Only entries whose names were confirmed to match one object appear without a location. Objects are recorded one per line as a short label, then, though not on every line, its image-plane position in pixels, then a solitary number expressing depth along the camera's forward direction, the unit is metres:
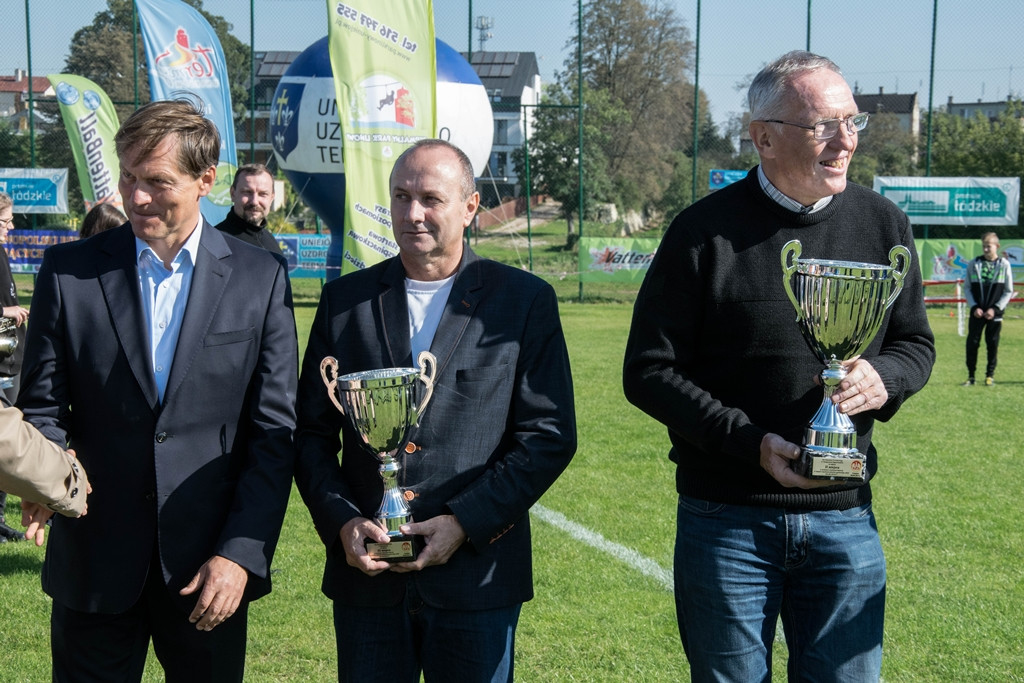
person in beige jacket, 2.30
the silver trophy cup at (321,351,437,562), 2.69
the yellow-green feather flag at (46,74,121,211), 18.27
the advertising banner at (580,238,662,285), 25.61
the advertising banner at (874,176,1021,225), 26.64
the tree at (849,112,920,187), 39.41
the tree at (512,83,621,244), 29.14
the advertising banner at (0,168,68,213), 24.81
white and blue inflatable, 19.50
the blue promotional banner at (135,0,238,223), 14.97
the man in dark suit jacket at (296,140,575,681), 2.84
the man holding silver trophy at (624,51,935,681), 2.75
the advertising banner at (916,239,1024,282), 25.58
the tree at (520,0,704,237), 38.00
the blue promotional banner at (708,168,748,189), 26.53
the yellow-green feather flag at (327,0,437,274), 10.32
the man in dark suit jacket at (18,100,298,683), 2.78
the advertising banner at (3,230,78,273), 24.56
